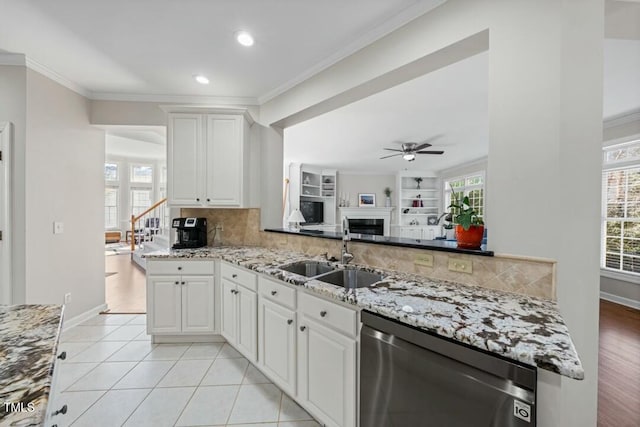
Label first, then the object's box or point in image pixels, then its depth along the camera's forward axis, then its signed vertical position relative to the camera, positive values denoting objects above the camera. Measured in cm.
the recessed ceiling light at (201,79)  278 +136
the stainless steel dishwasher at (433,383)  89 -65
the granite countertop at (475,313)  89 -44
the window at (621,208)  405 +8
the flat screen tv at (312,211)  754 -1
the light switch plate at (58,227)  289 -20
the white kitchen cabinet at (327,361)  145 -87
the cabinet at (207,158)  299 +58
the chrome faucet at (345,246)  211 -28
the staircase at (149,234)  563 -63
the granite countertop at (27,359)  58 -44
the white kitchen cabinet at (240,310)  221 -87
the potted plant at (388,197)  884 +46
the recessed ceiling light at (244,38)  209 +135
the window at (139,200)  961 +32
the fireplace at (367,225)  862 -45
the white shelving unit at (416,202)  873 +31
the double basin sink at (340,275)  197 -49
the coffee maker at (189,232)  307 -26
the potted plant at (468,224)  163 -7
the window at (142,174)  962 +127
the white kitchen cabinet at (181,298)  268 -88
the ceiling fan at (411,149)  490 +114
